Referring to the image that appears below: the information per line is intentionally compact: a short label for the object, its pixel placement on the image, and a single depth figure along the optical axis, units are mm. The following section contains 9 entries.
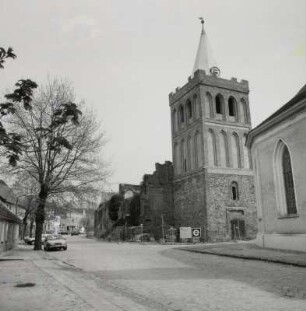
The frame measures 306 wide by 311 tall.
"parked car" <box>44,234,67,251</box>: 26391
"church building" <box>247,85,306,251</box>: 17766
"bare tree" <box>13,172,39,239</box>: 25219
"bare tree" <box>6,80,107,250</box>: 24812
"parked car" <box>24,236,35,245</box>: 40375
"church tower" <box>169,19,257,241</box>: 36188
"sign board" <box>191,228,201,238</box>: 33500
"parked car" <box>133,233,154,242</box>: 39550
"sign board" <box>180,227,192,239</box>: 33250
